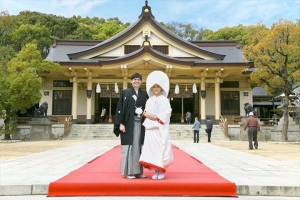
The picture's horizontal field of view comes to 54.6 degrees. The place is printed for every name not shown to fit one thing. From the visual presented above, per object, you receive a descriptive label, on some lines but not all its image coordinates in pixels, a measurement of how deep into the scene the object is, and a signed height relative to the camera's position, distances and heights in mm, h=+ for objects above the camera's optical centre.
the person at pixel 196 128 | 15497 -593
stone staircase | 18797 -1032
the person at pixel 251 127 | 12141 -412
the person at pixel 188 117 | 22797 -10
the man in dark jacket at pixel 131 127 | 4777 -172
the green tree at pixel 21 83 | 15859 +1805
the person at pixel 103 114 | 23025 +202
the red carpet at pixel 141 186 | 4287 -1034
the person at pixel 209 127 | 16270 -565
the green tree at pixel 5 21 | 26375 +8700
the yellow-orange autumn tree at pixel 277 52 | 16125 +3730
